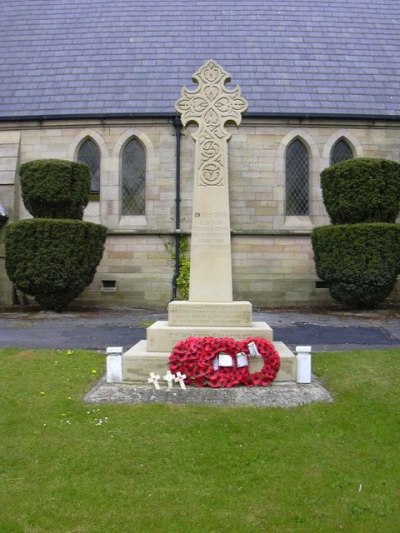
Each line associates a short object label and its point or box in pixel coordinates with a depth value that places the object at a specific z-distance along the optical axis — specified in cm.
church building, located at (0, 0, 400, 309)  1636
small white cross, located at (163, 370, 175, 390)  670
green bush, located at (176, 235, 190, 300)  1603
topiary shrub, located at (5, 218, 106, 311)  1339
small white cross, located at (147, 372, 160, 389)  674
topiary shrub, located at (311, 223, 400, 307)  1354
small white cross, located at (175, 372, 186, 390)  667
